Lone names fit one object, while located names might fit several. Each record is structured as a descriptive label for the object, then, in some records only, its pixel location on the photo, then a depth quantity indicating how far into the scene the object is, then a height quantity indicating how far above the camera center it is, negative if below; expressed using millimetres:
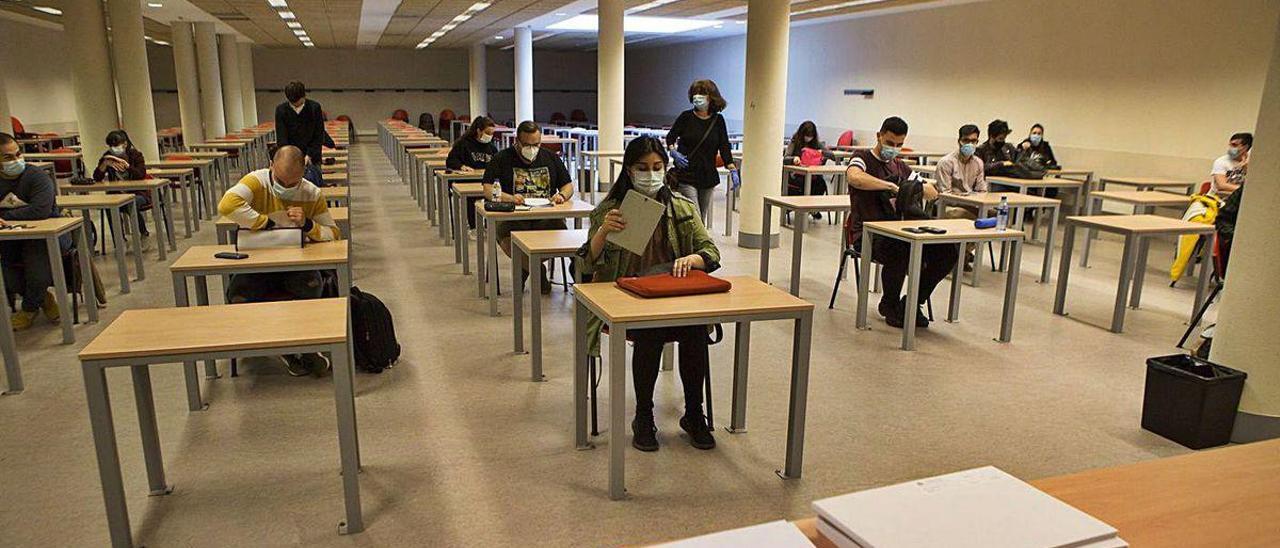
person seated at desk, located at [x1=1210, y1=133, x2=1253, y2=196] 7680 -451
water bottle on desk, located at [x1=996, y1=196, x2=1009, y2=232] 5559 -718
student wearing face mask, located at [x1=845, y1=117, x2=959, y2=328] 5598 -681
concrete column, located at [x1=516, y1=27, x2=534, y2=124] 17922 +747
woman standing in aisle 7305 -298
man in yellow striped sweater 4266 -592
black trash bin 3713 -1283
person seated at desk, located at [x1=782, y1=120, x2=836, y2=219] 9953 -519
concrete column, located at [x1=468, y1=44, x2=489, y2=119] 24594 +771
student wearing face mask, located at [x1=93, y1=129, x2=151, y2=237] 7598 -586
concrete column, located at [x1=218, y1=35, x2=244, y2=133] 21688 +619
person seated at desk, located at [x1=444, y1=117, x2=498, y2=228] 8398 -441
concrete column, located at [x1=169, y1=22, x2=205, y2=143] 17078 +395
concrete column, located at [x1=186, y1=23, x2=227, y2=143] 18188 +473
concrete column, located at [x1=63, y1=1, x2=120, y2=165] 10750 +378
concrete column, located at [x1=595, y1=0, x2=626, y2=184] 12469 +515
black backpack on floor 4508 -1252
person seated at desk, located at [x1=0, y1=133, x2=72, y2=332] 5160 -753
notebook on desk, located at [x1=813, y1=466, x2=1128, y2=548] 1188 -605
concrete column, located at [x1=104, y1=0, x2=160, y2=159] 11742 +383
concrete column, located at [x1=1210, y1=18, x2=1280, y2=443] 3625 -763
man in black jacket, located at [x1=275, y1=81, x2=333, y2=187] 8000 -199
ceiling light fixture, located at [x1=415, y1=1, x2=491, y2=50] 13416 +1696
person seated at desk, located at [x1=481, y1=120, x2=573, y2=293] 6301 -505
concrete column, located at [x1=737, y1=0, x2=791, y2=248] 8156 +87
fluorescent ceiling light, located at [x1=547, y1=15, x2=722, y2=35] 17109 +1849
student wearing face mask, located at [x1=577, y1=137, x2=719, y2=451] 3492 -645
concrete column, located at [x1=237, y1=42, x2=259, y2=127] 24938 +474
